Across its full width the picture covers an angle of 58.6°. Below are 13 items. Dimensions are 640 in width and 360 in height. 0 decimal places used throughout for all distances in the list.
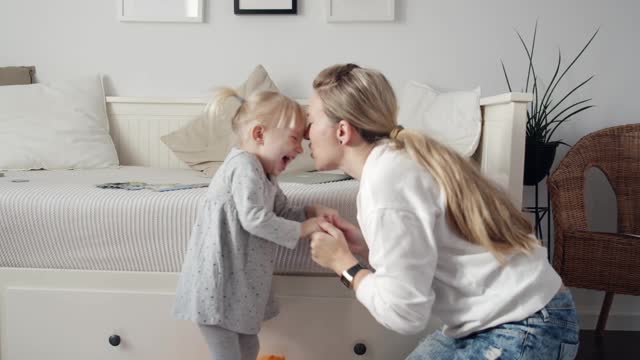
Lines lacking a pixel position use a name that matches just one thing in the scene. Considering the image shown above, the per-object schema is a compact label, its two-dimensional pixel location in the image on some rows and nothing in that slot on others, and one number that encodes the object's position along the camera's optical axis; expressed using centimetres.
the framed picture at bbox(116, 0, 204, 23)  242
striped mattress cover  145
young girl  124
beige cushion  213
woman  95
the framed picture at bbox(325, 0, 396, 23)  237
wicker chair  189
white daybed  148
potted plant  209
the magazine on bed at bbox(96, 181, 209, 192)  160
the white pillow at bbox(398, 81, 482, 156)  188
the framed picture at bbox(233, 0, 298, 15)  238
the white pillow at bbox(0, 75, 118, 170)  219
